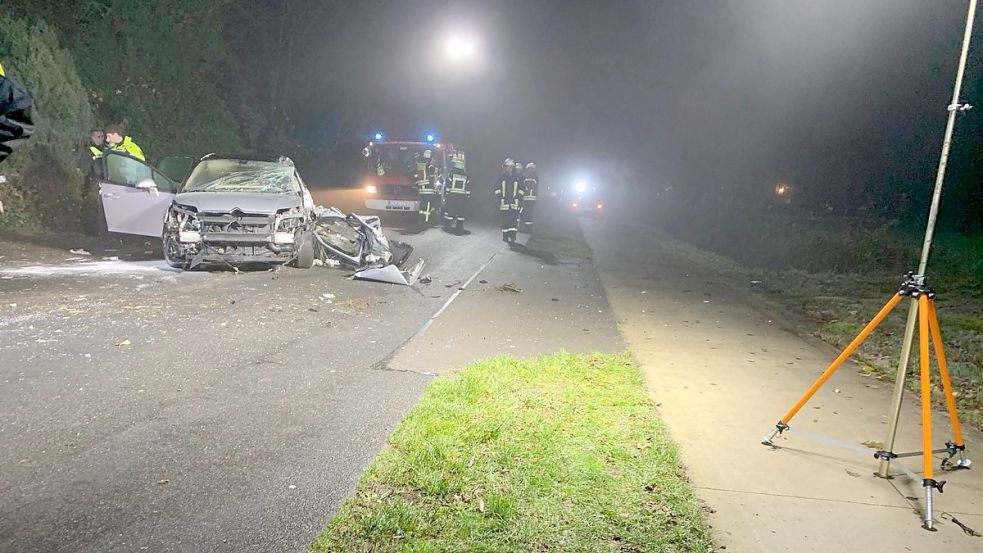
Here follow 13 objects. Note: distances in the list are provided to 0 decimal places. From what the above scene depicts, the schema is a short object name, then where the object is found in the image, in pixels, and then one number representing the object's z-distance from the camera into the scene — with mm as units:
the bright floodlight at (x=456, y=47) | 26219
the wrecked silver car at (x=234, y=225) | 9273
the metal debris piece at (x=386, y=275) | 9891
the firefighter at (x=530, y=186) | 17969
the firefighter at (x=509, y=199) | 16094
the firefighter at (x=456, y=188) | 19703
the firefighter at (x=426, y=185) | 17438
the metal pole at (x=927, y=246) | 3562
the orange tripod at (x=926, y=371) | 3385
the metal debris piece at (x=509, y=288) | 10008
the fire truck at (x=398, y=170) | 18391
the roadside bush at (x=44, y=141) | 12758
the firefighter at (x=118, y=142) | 10719
